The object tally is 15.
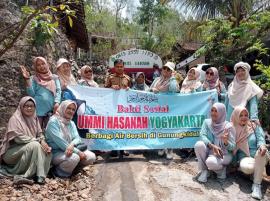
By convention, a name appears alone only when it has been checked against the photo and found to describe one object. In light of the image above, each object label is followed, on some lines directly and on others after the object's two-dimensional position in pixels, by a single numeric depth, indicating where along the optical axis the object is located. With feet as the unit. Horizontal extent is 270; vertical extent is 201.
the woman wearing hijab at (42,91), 10.22
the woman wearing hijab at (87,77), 11.95
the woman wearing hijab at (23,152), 8.66
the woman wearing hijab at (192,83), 11.74
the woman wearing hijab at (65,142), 9.15
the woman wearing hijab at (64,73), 11.17
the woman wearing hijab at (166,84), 11.09
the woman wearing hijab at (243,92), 10.19
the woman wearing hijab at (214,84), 11.47
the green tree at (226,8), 21.19
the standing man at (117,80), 11.35
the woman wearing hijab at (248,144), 8.80
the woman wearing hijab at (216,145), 9.09
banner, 10.94
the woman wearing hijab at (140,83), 12.53
